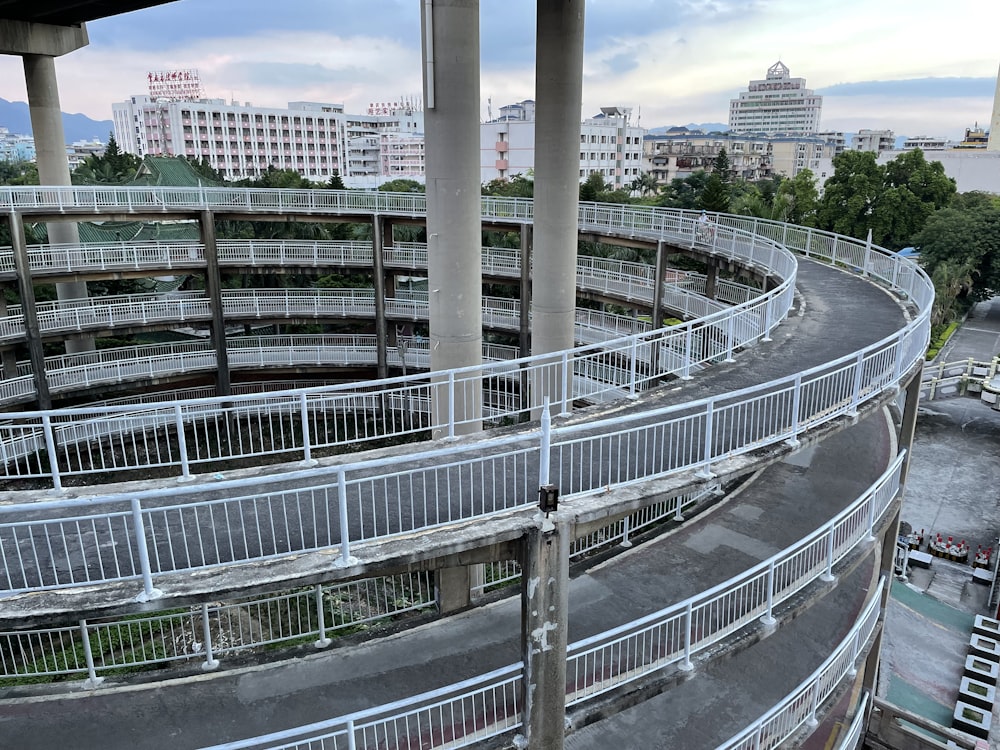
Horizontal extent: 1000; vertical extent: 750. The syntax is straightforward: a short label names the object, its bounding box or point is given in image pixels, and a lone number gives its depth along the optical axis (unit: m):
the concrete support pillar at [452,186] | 14.54
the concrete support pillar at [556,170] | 18.02
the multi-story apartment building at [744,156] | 128.50
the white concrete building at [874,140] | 170.62
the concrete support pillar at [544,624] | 8.16
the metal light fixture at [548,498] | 7.88
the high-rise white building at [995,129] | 129.12
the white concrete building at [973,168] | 95.12
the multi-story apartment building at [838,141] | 163.32
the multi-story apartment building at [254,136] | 122.38
